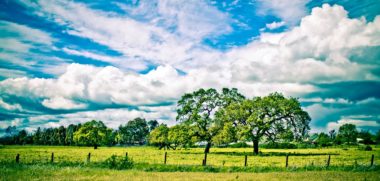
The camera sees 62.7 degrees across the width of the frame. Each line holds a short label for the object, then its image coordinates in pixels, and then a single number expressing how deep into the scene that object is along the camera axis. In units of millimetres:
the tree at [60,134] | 160338
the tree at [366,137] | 148088
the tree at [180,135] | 61094
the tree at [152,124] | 186125
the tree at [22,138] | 153725
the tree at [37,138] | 155512
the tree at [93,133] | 102900
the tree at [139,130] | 178250
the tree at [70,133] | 155875
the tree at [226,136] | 56500
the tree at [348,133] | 141250
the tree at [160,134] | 85606
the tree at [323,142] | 120975
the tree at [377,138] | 146500
